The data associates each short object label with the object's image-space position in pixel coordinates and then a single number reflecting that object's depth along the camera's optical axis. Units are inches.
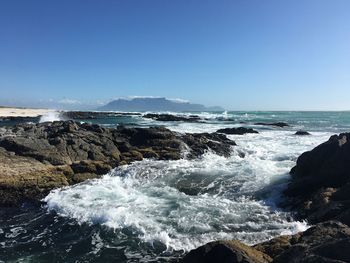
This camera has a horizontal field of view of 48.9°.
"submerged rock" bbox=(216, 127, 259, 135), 1784.9
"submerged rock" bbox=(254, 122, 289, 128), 2515.4
